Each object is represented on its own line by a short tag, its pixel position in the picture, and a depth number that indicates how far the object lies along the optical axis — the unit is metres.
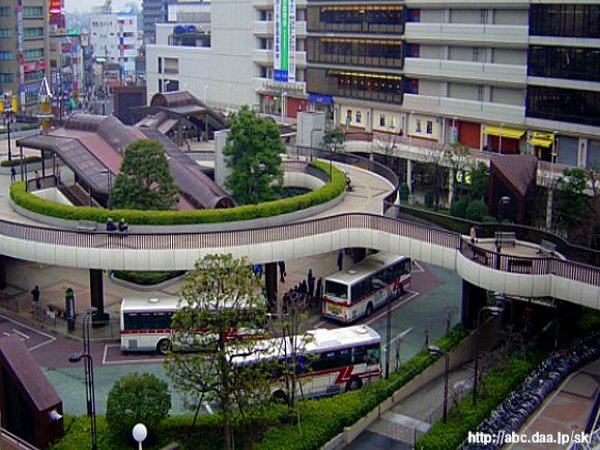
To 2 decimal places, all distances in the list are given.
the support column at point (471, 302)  32.84
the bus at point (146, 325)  30.77
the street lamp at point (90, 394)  22.12
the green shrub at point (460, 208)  49.12
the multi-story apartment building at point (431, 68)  51.12
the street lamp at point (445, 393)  24.52
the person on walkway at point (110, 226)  34.25
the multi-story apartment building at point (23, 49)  101.12
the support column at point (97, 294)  33.19
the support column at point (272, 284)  34.80
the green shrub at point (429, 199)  56.53
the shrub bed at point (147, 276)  37.31
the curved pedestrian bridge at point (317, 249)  28.78
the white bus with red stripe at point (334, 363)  26.66
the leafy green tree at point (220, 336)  21.62
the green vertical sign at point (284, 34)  74.75
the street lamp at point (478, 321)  25.44
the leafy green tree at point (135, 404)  22.30
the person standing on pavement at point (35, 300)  34.47
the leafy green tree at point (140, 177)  37.21
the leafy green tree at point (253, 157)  42.53
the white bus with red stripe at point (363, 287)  34.34
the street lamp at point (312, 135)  57.59
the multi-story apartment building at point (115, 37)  176.12
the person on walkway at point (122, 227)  33.72
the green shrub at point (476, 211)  46.69
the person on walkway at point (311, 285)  37.06
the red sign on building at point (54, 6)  127.25
